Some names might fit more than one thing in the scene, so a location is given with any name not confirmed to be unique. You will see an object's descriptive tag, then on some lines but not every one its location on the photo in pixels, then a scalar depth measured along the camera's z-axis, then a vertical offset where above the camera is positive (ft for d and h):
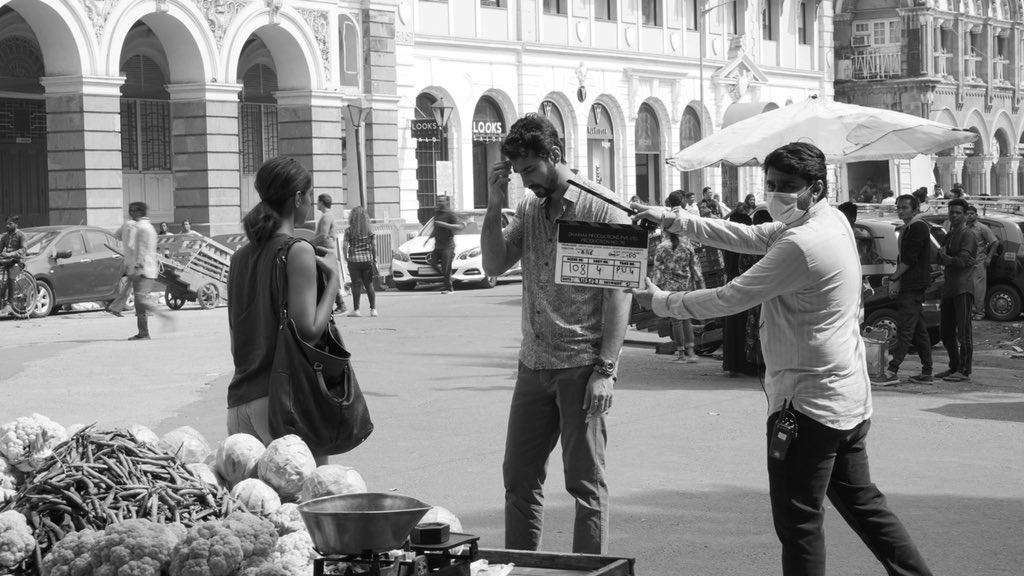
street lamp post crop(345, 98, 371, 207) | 112.68 +13.60
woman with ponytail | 18.80 +0.07
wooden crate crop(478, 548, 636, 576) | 13.40 -2.53
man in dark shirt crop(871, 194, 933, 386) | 46.55 -0.18
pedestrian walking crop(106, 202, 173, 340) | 62.85 +1.84
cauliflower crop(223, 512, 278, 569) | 12.75 -2.12
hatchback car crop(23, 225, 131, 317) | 76.64 +2.02
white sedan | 97.96 +2.11
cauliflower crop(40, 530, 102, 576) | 12.68 -2.22
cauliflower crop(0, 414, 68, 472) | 16.61 -1.59
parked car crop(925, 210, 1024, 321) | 72.84 +0.42
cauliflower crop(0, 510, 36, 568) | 13.19 -2.15
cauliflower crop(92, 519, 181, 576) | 12.48 -2.15
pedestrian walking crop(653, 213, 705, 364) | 52.90 +0.57
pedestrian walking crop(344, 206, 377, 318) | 77.15 +2.31
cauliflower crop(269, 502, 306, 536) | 14.58 -2.24
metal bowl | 12.03 -1.93
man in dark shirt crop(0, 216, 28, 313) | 73.56 +2.40
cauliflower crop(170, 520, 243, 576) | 12.43 -2.17
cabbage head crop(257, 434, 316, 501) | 16.11 -1.89
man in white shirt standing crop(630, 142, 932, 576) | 17.78 -0.73
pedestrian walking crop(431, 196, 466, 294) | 93.88 +3.67
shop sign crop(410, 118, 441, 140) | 125.08 +14.07
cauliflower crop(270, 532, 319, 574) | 12.81 -2.29
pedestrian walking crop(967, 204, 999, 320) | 66.15 +1.40
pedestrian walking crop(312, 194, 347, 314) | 67.16 +3.50
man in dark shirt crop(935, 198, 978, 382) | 47.26 -0.73
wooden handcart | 81.87 +1.34
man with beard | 18.69 -0.79
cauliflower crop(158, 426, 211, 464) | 17.34 -1.74
